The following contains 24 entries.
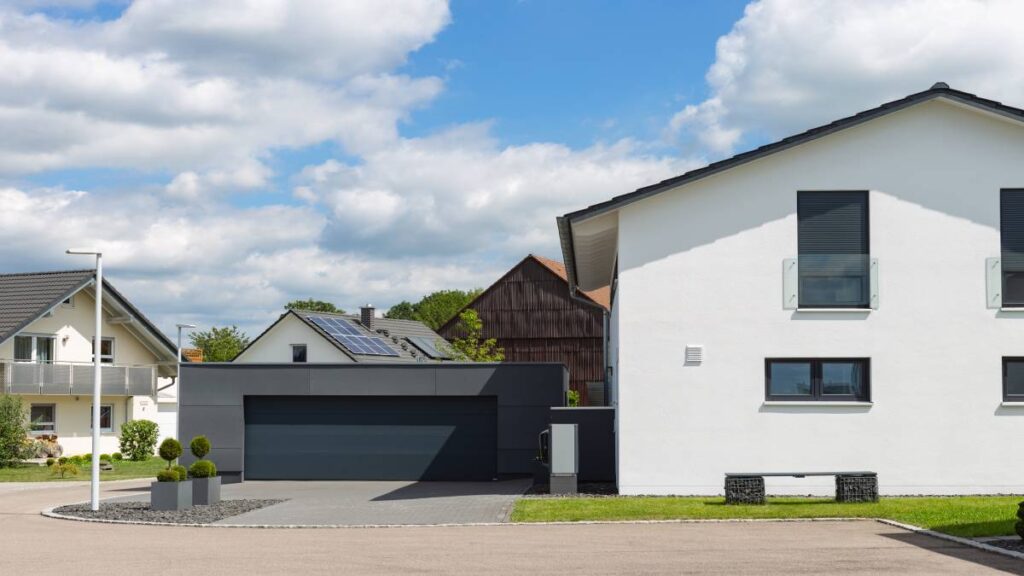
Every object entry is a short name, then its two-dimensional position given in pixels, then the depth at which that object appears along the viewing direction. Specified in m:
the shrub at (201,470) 20.33
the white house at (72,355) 40.72
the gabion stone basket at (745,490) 18.61
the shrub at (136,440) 41.97
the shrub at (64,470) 31.45
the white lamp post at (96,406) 19.82
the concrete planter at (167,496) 19.61
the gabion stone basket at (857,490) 18.75
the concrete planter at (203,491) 20.27
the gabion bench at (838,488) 18.62
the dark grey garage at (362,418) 26.47
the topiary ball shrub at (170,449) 20.89
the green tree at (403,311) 112.47
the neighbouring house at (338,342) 49.53
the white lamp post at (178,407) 27.03
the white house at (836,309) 20.19
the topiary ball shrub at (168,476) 19.67
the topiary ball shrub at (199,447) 21.42
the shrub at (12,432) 35.66
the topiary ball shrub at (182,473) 19.89
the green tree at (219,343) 90.75
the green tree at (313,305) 105.75
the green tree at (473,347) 55.41
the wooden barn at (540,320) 65.31
